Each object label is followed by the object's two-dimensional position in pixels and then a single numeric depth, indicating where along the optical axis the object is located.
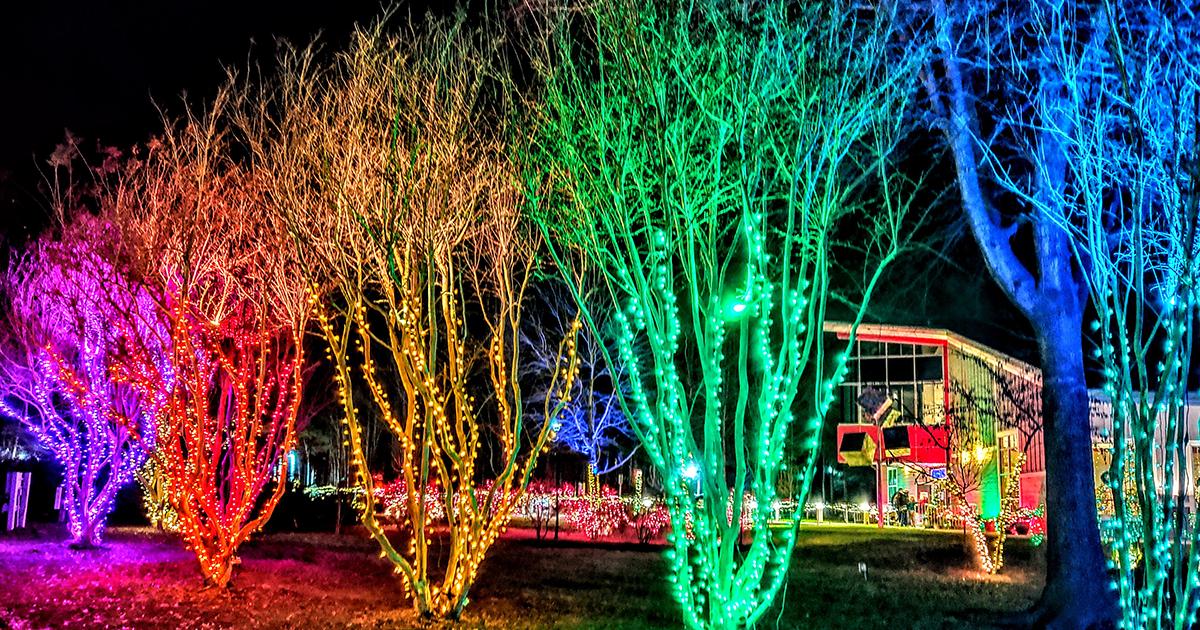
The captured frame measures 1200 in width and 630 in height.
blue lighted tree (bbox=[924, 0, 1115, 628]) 9.58
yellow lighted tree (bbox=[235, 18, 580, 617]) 8.91
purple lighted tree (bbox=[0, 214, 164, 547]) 13.61
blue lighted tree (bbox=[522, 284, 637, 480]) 25.73
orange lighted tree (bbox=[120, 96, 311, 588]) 11.18
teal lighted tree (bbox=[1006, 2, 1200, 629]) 5.23
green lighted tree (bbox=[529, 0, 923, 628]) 7.25
